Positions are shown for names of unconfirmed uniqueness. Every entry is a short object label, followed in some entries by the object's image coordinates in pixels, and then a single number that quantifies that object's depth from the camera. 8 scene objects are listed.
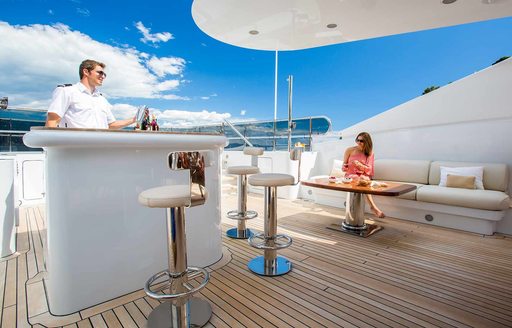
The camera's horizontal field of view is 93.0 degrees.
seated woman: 3.23
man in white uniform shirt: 1.81
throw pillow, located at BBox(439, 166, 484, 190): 2.99
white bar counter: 1.26
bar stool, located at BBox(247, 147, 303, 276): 1.71
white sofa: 2.64
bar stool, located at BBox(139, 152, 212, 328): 0.96
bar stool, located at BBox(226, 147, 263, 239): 2.51
